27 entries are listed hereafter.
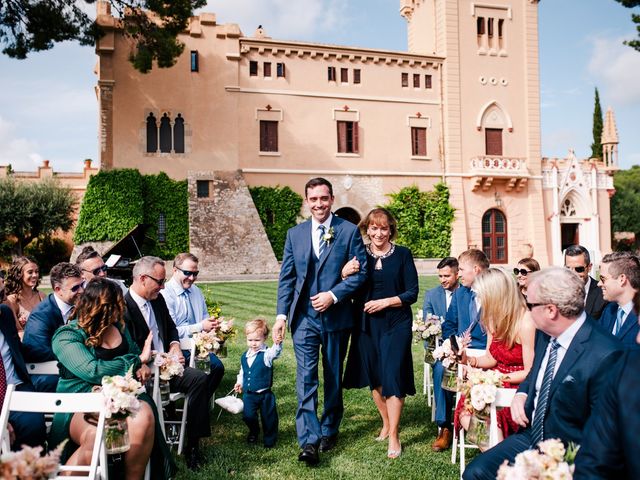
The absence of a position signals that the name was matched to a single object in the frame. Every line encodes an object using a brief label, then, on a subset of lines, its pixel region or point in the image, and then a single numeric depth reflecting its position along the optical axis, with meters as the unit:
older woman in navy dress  5.30
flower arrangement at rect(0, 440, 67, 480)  2.04
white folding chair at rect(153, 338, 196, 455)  4.78
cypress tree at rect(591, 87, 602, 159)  49.03
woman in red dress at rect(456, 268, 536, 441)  4.15
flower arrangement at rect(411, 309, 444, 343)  5.96
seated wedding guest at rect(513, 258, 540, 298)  6.65
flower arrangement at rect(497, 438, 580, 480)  2.23
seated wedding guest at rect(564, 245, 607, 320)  6.22
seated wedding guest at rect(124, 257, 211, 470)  5.01
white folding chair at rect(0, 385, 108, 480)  3.38
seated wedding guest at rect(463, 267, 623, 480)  2.89
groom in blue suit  5.16
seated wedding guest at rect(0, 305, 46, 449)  3.96
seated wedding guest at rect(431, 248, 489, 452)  5.27
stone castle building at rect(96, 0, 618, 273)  27.75
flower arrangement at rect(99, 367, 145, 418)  3.42
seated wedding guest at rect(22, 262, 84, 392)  4.77
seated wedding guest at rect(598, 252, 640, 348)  4.61
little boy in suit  5.50
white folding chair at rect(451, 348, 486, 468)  4.55
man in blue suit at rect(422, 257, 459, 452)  5.76
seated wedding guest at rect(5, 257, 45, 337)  6.73
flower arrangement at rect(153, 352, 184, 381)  4.79
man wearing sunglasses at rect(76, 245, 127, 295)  6.52
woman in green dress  3.88
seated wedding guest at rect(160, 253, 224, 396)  6.14
